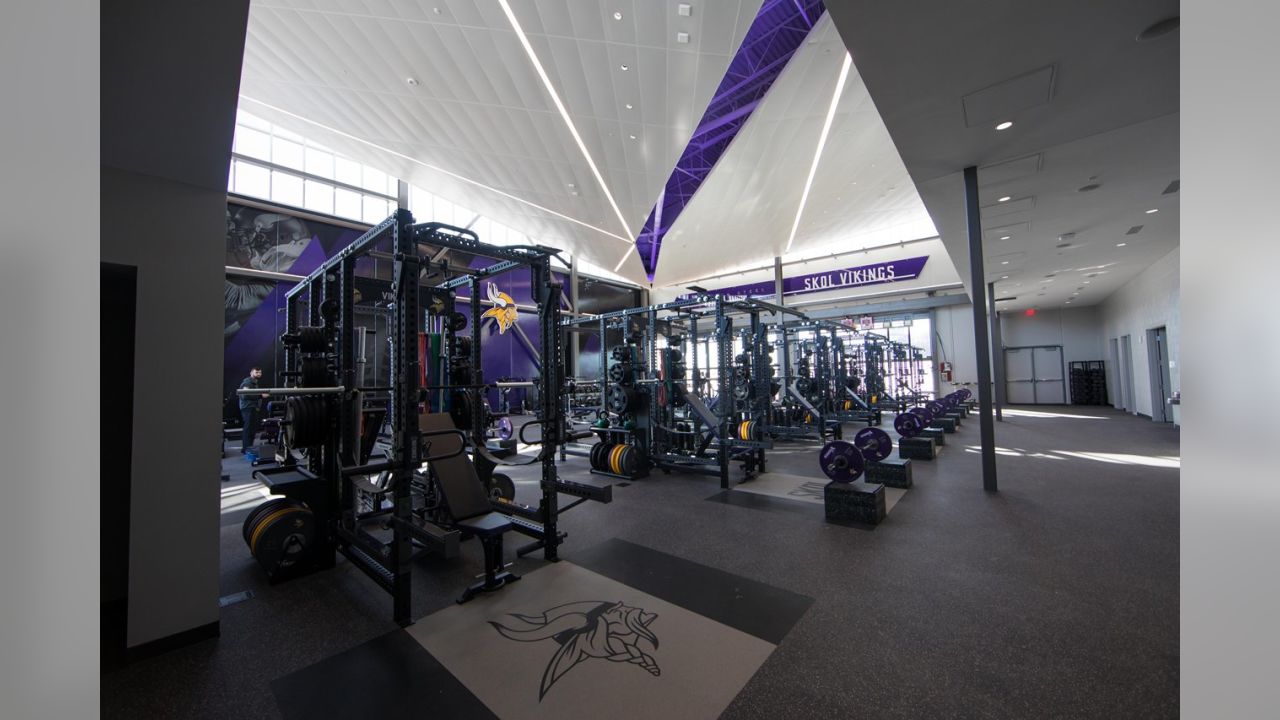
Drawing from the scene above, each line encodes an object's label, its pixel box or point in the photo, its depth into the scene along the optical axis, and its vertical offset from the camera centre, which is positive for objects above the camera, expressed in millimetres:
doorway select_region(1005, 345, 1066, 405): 14812 -415
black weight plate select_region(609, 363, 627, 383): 5594 +0
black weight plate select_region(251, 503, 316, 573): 2795 -936
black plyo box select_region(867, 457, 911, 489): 4820 -1090
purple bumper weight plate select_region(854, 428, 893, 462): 5414 -904
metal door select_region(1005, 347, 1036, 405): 15219 -413
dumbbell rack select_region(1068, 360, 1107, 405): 14016 -604
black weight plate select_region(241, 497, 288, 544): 2967 -829
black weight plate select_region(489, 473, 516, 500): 3923 -920
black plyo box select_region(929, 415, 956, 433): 8692 -1085
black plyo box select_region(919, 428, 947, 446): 7258 -1051
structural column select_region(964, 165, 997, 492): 4547 +379
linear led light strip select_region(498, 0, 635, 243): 5473 +3990
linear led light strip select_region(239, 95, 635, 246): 8429 +4282
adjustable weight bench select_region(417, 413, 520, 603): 2688 -793
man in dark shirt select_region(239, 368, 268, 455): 7281 -498
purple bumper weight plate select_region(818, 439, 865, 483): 4102 -831
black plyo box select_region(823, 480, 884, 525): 3668 -1056
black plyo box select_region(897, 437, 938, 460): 6289 -1105
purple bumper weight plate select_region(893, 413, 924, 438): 7281 -900
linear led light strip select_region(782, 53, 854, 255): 6738 +4039
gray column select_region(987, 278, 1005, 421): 10336 +404
